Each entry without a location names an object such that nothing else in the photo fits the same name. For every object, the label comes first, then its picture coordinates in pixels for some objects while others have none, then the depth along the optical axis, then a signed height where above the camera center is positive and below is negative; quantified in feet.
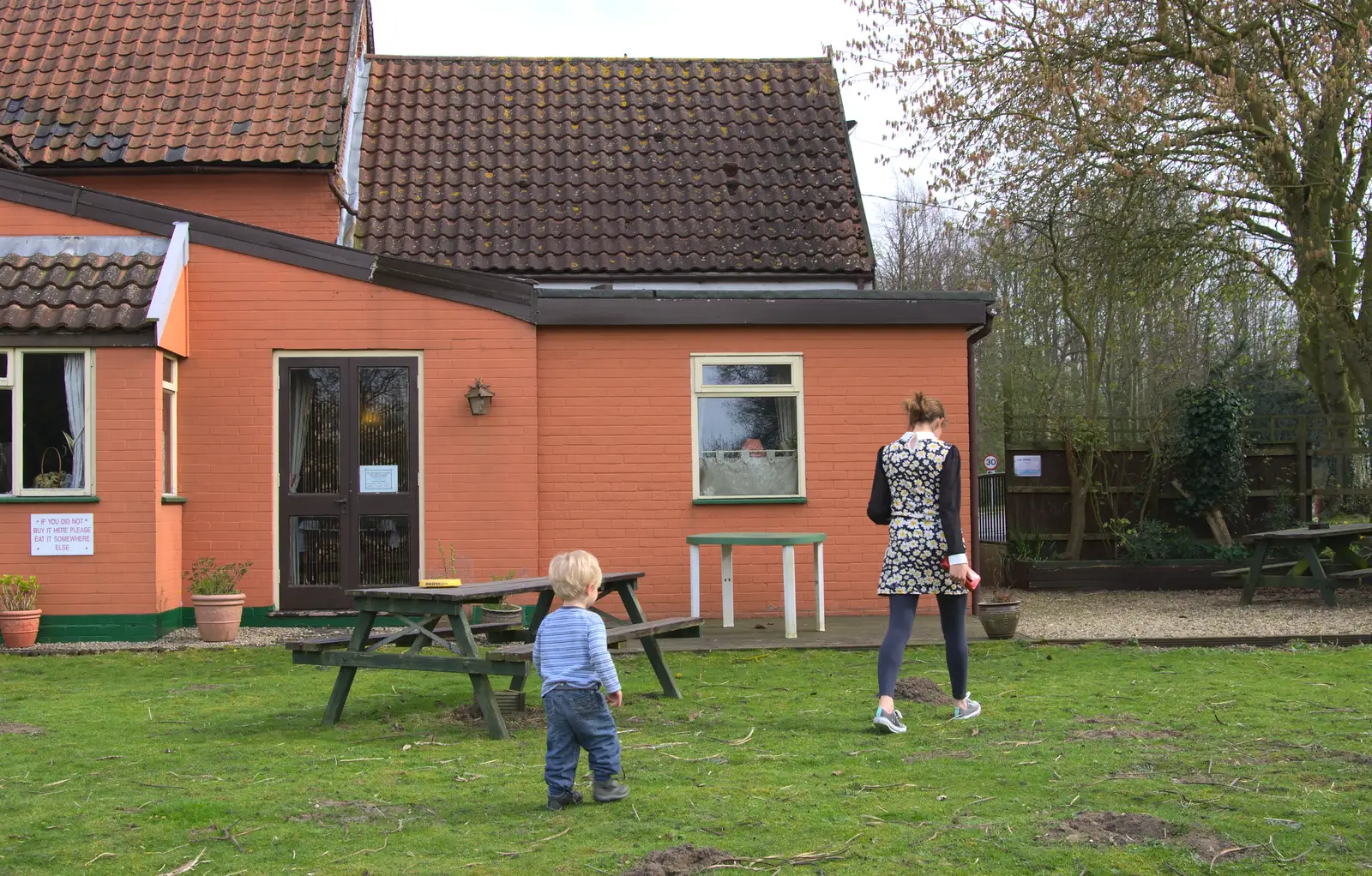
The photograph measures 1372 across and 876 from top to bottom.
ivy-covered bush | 53.98 +0.96
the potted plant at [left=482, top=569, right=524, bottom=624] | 30.83 -3.05
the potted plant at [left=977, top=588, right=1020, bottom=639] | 34.19 -3.63
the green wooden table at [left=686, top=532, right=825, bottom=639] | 35.60 -2.15
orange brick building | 35.60 +2.25
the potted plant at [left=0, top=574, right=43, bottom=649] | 34.32 -3.01
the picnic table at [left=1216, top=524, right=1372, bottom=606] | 42.22 -3.07
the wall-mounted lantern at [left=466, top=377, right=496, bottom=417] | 38.29 +2.53
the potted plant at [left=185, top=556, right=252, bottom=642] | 35.35 -3.07
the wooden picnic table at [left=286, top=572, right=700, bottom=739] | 21.45 -2.71
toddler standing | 16.83 -2.62
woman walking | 21.99 -1.10
